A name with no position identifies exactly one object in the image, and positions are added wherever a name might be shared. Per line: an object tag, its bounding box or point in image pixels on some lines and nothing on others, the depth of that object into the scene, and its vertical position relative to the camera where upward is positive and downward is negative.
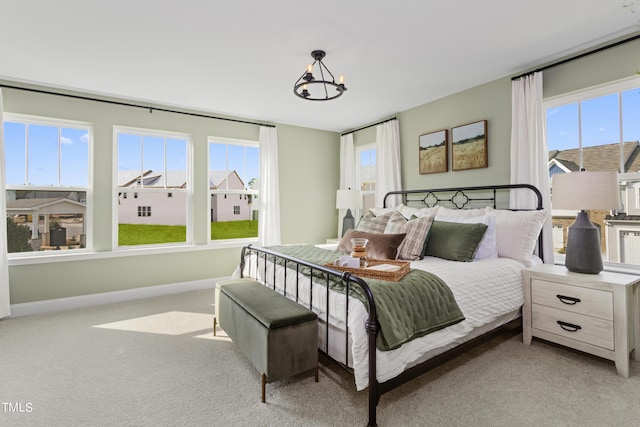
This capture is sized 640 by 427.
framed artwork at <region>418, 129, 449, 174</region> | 3.85 +0.85
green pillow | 2.67 -0.22
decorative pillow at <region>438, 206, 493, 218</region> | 3.09 +0.04
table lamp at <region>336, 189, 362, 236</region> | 4.75 +0.28
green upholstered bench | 1.73 -0.70
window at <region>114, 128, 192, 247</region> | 4.00 +0.43
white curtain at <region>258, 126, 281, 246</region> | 4.76 +0.39
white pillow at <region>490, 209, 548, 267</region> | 2.67 -0.16
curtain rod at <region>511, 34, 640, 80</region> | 2.46 +1.42
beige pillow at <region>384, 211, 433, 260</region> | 2.81 -0.17
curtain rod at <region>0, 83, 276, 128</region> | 3.36 +1.46
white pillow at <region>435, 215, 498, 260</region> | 2.76 -0.24
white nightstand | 2.04 -0.70
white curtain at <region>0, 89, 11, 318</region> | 3.12 -0.24
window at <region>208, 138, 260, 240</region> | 4.61 +0.48
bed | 1.61 -0.46
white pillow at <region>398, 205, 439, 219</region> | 3.46 +0.06
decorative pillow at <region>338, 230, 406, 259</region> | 2.67 -0.25
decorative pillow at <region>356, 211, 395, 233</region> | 3.29 -0.08
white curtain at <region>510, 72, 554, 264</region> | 2.88 +0.68
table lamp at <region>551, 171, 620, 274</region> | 2.16 +0.09
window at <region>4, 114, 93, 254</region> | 3.41 +0.43
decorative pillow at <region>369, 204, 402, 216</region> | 3.95 +0.08
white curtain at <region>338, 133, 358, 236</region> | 5.33 +0.91
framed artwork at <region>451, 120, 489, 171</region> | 3.45 +0.83
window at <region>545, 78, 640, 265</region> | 2.53 +0.62
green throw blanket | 1.60 -0.52
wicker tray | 1.93 -0.36
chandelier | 2.46 +1.50
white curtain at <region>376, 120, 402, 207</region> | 4.44 +0.84
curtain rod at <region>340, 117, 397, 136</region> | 4.53 +1.50
